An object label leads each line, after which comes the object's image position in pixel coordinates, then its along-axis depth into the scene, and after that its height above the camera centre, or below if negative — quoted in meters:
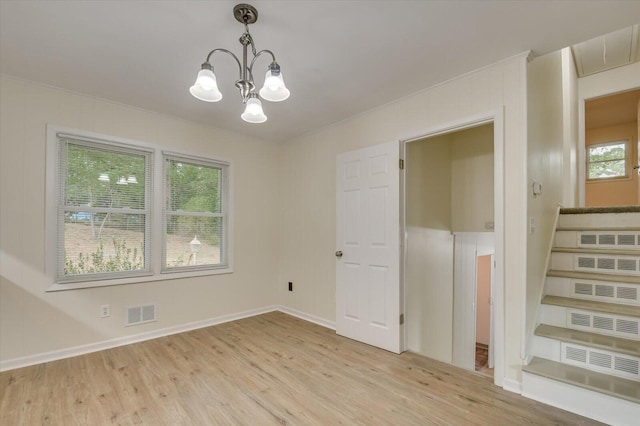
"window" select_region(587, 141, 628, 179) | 6.01 +1.18
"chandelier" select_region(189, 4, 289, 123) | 1.72 +0.78
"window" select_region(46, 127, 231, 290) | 2.95 +0.01
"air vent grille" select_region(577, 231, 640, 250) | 2.59 -0.22
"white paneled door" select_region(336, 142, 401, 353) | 3.06 -0.35
